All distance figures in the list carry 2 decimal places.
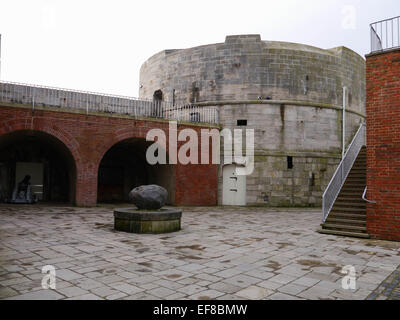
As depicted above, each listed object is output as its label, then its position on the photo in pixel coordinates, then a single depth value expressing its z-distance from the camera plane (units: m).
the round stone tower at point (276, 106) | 17.17
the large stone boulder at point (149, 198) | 9.05
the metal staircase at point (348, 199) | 9.07
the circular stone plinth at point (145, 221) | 8.59
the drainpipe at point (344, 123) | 17.99
